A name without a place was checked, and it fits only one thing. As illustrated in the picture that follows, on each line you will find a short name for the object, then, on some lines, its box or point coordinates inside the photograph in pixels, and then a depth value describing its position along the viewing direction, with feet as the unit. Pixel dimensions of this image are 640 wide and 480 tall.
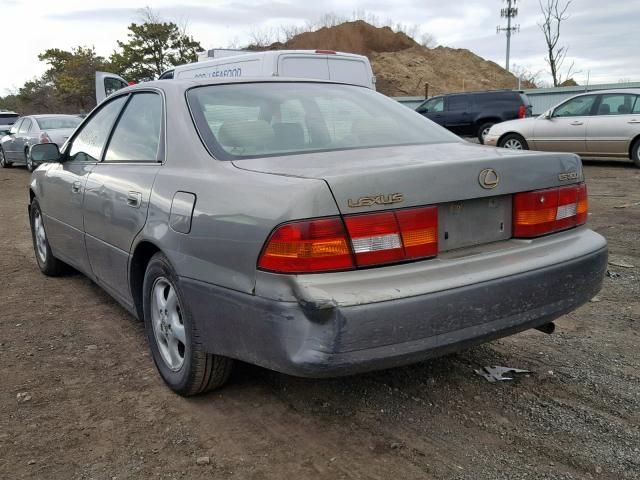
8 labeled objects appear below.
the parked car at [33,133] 46.42
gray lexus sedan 7.31
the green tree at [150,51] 141.28
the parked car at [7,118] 77.21
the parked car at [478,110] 57.31
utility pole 168.35
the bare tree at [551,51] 116.37
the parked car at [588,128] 39.19
